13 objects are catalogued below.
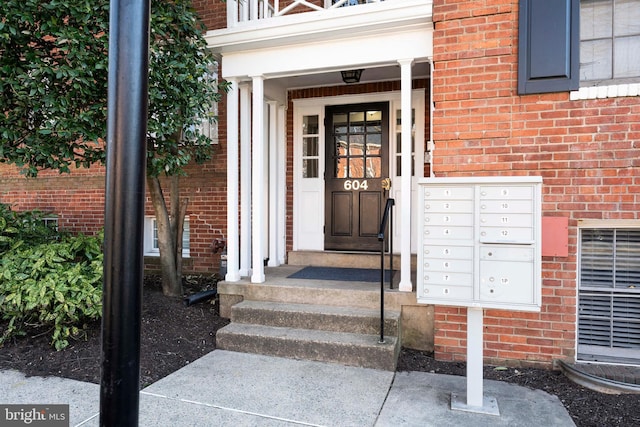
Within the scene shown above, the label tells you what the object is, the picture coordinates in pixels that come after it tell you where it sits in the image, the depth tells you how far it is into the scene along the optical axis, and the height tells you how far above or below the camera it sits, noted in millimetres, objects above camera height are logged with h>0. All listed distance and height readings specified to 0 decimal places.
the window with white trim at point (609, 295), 3566 -817
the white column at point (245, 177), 4867 +301
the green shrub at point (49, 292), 3840 -843
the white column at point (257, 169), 4641 +372
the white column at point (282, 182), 5844 +283
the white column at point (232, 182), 4793 +235
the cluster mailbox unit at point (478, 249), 2730 -329
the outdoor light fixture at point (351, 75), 5191 +1616
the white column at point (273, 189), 5703 +180
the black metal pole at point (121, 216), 1473 -49
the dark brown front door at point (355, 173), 5684 +402
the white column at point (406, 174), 4094 +278
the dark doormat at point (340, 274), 4797 -881
